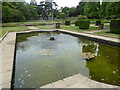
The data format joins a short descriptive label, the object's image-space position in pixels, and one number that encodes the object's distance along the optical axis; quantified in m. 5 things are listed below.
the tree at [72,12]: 48.12
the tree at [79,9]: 45.57
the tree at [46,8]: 46.47
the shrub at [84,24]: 12.49
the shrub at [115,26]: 9.05
